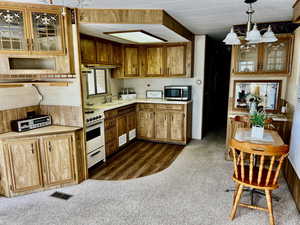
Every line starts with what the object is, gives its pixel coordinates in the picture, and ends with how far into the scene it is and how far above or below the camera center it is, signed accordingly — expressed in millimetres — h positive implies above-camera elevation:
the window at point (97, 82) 4539 -44
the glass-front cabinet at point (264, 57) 3571 +386
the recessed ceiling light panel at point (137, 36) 3473 +797
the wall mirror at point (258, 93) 3822 -242
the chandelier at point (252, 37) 2262 +483
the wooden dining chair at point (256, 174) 2090 -1028
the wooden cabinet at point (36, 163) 2770 -1128
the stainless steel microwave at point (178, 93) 4895 -305
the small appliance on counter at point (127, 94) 5414 -361
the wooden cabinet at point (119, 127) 4090 -997
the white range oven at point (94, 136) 3453 -959
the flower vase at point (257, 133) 2635 -663
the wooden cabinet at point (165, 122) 4797 -984
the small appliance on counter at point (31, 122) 2910 -599
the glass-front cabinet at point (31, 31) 2613 +630
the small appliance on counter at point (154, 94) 5429 -365
